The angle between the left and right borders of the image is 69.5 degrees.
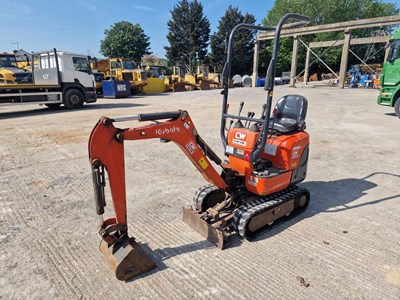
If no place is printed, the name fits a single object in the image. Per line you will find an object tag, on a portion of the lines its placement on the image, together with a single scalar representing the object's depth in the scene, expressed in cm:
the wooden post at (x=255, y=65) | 2655
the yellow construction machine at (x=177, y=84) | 2654
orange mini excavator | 245
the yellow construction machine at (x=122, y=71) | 2328
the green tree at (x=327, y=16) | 3989
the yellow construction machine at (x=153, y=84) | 2470
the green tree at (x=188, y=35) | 4590
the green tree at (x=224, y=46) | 4150
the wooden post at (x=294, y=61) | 2518
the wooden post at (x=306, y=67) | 2942
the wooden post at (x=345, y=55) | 2244
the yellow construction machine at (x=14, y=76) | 1234
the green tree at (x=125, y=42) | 5194
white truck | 1204
